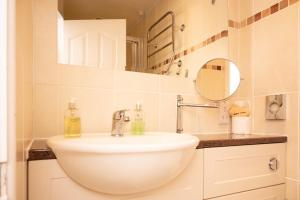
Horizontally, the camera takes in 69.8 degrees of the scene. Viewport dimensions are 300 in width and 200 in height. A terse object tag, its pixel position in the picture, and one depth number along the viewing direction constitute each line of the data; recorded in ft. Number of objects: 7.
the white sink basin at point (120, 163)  1.81
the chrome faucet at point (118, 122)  2.85
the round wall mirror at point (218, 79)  3.87
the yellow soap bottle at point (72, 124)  2.64
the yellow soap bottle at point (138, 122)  3.12
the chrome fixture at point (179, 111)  3.54
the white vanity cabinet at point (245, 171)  2.75
